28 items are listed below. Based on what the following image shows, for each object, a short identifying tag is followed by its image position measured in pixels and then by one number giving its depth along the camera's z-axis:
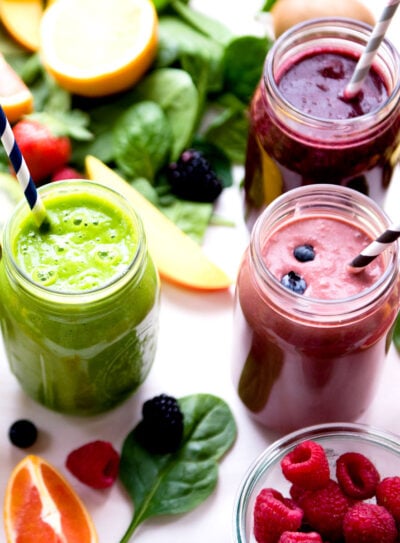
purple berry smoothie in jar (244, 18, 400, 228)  0.59
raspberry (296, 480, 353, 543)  0.54
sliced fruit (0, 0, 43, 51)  0.73
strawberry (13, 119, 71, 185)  0.67
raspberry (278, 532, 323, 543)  0.52
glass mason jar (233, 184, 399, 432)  0.54
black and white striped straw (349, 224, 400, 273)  0.52
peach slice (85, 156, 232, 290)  0.66
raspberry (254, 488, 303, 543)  0.53
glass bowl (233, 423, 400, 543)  0.58
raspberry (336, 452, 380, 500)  0.55
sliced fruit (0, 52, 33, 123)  0.69
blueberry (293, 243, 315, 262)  0.56
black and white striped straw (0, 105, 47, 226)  0.52
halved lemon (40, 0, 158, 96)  0.69
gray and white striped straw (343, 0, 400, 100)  0.57
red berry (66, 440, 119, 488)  0.60
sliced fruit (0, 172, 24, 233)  0.67
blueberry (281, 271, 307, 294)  0.55
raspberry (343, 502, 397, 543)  0.53
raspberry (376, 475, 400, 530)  0.54
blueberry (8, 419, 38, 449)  0.61
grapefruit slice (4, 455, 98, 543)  0.57
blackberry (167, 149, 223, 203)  0.68
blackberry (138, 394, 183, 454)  0.61
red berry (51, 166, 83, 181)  0.68
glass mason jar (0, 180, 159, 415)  0.55
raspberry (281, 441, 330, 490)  0.54
